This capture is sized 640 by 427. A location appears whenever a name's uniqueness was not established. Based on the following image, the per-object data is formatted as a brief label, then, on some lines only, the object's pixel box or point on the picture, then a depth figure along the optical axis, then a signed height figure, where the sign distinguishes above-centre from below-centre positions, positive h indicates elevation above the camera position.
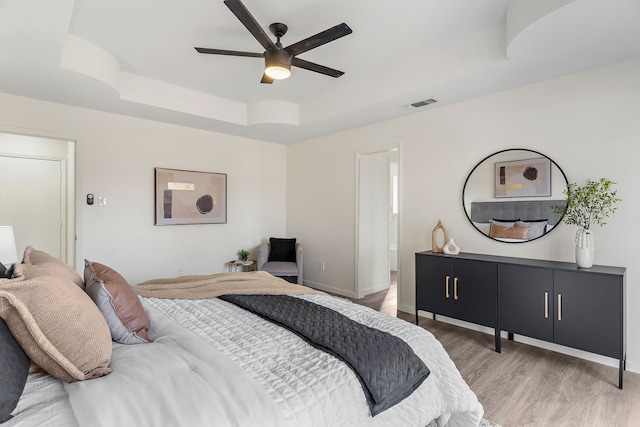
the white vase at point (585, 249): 2.67 -0.28
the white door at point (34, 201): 4.62 +0.18
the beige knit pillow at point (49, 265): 1.47 -0.24
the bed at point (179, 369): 1.02 -0.57
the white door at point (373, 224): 4.82 -0.16
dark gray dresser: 2.46 -0.71
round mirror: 3.06 +0.18
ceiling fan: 2.08 +1.19
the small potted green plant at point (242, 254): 5.14 -0.62
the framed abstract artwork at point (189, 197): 4.47 +0.23
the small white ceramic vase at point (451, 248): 3.49 -0.36
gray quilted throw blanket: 1.32 -0.58
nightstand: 4.93 -0.75
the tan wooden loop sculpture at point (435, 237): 3.68 -0.26
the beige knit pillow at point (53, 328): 1.08 -0.38
